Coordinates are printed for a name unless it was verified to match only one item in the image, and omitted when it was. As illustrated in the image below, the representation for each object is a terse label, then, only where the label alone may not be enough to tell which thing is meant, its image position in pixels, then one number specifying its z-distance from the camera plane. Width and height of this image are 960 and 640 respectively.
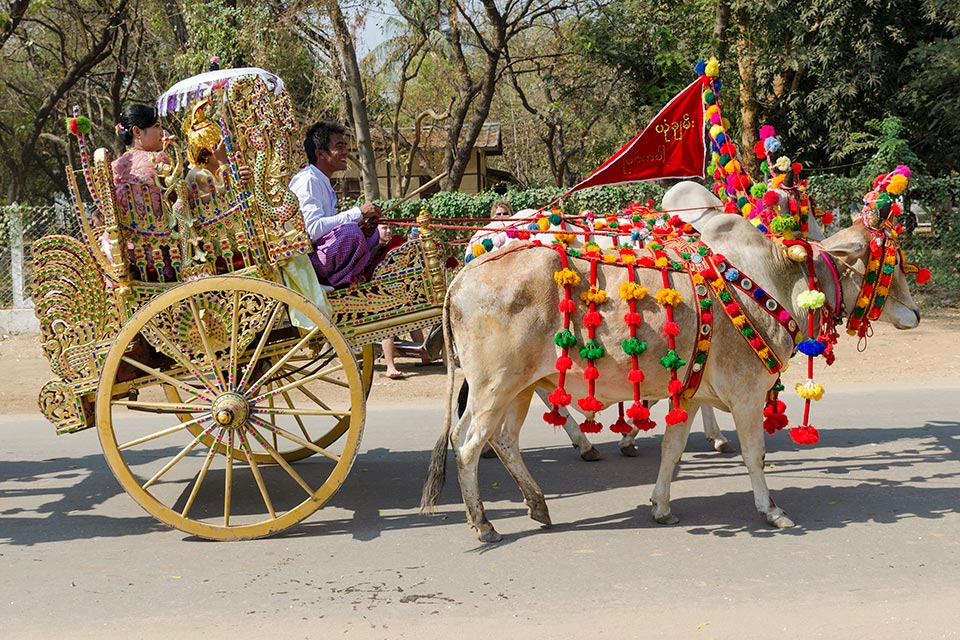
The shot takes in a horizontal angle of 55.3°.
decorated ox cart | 4.82
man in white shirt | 5.30
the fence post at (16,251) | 13.02
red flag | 5.70
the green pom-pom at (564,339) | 4.79
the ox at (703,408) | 6.29
